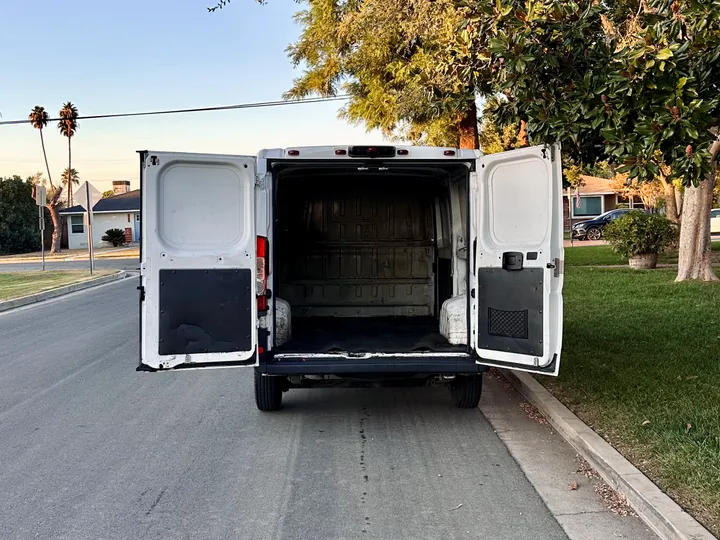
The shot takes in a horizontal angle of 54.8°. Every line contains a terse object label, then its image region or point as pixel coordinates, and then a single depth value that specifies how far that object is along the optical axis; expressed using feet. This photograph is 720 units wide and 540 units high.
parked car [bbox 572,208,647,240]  128.57
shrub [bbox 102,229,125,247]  154.31
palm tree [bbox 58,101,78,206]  169.07
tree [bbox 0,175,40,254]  146.61
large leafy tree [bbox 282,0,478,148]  42.68
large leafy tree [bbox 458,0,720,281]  15.33
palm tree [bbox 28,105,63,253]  141.90
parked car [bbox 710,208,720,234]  123.18
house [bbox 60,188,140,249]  162.61
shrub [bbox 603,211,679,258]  58.85
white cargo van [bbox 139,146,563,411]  17.63
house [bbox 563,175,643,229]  169.94
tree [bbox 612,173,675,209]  109.19
